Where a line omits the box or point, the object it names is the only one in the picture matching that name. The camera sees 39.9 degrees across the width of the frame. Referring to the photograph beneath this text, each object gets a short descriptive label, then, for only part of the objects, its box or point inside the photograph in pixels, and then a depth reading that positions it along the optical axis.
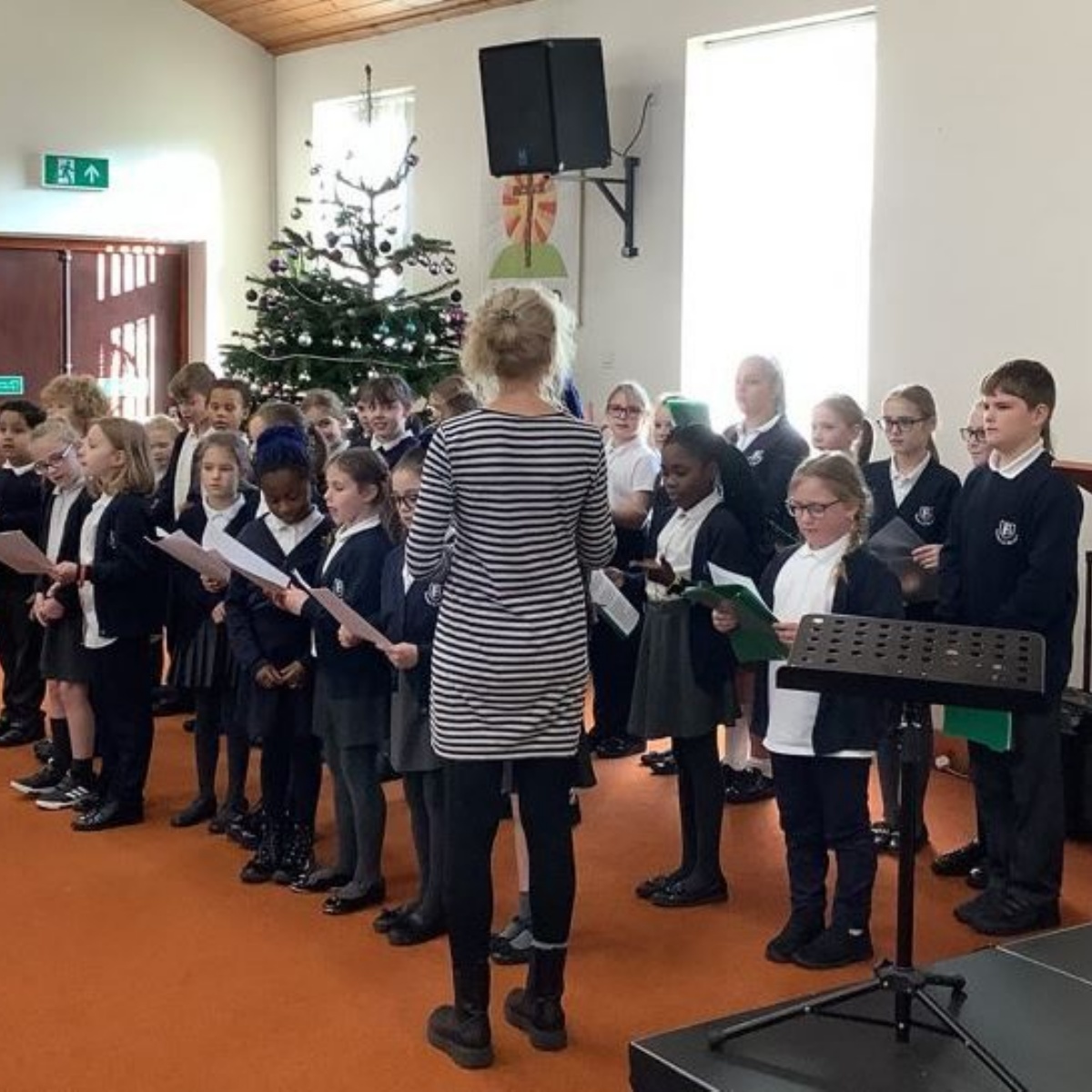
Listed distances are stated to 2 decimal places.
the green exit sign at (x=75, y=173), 8.57
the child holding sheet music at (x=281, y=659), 3.86
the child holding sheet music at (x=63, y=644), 4.46
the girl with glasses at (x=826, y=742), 3.36
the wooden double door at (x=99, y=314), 8.76
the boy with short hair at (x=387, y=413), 4.93
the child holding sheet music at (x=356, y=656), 3.62
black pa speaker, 6.65
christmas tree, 6.96
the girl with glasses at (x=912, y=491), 4.23
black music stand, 2.35
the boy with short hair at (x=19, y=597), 5.20
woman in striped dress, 2.75
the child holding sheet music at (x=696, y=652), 3.71
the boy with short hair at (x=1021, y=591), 3.52
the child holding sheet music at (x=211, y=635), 4.31
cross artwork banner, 7.32
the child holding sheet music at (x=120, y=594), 4.28
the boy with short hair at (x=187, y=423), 5.33
